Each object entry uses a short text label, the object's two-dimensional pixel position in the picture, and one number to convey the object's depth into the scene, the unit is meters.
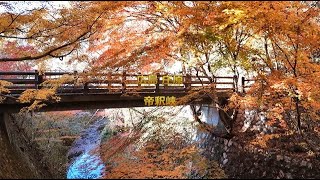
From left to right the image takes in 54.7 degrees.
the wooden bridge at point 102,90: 10.12
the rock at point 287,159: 9.86
